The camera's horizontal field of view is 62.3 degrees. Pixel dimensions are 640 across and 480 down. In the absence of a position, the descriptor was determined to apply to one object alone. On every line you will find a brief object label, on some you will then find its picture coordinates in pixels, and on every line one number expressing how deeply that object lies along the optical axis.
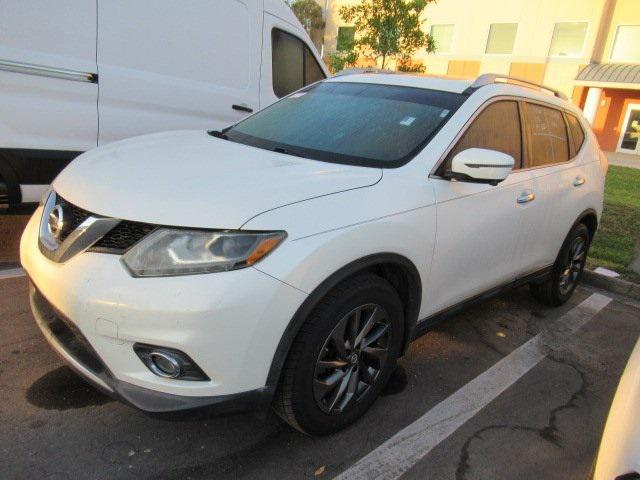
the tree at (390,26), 13.98
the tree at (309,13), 31.27
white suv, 1.91
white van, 3.65
